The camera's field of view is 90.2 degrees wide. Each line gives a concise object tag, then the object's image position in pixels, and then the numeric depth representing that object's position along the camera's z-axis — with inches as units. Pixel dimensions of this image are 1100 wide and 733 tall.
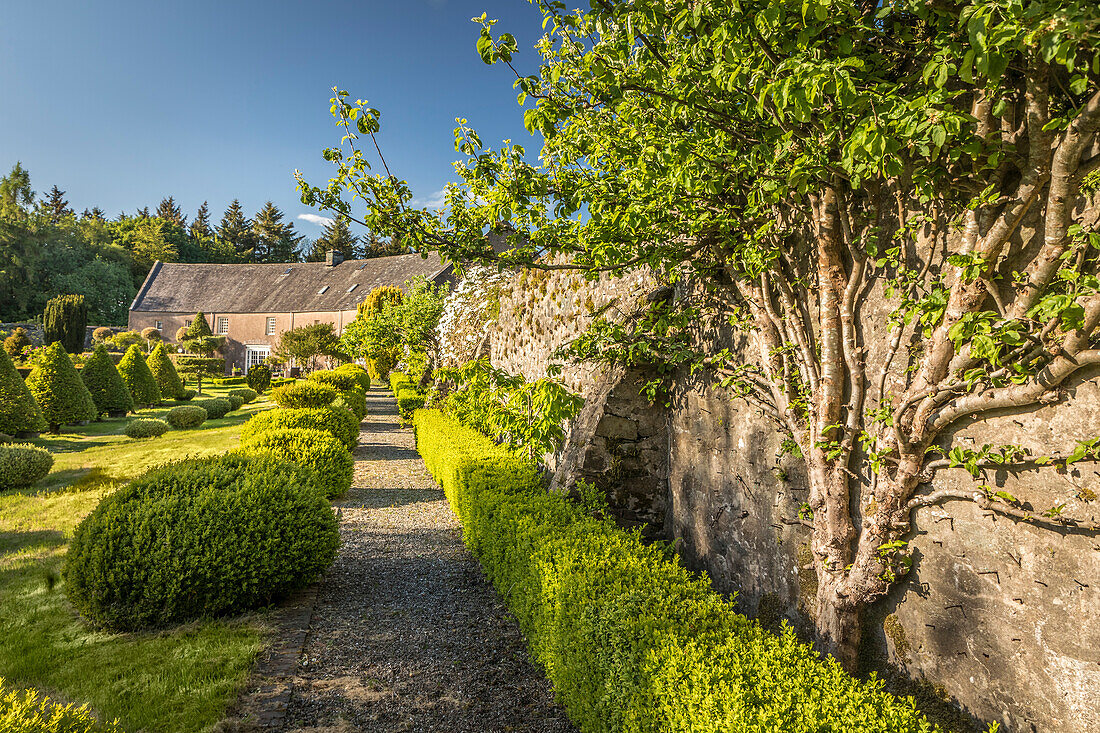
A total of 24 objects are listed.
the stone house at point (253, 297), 1685.5
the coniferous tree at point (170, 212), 2691.9
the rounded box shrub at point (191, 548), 172.2
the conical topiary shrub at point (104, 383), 681.6
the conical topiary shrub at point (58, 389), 560.4
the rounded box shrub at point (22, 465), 349.1
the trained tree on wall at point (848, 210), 86.4
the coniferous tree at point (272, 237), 2566.4
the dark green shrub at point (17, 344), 1135.5
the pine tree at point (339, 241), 2400.3
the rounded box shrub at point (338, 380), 680.4
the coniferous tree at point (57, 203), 2507.4
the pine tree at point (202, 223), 2751.0
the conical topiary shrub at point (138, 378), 762.2
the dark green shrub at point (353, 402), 554.3
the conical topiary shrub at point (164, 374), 878.4
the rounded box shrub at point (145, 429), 555.4
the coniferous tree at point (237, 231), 2554.1
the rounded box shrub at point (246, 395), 892.5
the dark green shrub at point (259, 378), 1011.9
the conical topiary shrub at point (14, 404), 492.4
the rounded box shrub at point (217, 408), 749.3
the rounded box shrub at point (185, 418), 644.1
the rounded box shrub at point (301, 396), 518.9
